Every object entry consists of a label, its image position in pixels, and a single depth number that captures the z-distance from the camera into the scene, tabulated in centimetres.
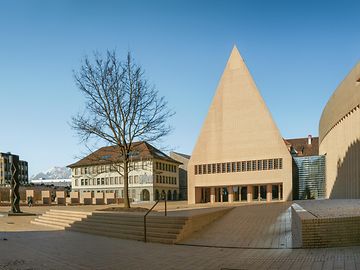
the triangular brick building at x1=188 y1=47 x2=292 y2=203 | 4581
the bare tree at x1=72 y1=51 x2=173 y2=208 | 2497
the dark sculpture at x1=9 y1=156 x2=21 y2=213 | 2607
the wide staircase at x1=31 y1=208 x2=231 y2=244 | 1390
